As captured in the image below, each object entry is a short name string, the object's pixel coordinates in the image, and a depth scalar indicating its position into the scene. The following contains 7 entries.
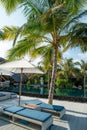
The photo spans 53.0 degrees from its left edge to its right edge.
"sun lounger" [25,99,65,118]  3.81
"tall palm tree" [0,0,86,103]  4.18
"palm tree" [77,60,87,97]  15.60
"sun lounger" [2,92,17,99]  5.94
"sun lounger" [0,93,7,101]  5.55
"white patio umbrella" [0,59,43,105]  4.18
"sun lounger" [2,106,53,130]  3.00
